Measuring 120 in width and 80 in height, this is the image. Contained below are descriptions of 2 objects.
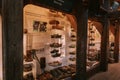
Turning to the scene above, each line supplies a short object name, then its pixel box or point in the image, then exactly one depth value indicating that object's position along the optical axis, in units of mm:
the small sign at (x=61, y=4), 1905
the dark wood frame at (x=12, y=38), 1304
